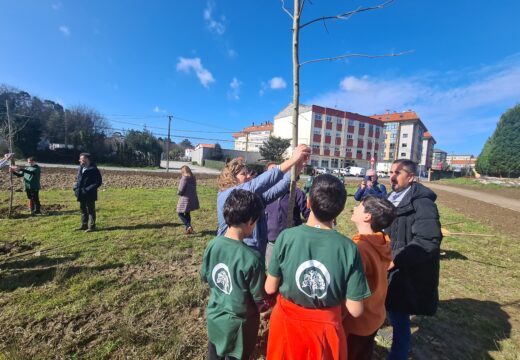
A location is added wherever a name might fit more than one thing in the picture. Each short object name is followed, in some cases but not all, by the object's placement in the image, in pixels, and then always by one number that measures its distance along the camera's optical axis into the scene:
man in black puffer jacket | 2.18
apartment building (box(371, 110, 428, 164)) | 65.88
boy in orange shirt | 1.75
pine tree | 32.31
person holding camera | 6.48
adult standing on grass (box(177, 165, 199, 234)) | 6.55
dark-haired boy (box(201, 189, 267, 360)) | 1.69
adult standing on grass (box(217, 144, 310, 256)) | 2.07
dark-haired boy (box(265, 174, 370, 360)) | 1.45
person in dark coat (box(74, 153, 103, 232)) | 6.26
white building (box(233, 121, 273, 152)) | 73.44
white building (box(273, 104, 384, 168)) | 55.44
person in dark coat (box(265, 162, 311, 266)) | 3.35
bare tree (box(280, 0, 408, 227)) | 2.21
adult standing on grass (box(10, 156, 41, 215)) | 7.69
